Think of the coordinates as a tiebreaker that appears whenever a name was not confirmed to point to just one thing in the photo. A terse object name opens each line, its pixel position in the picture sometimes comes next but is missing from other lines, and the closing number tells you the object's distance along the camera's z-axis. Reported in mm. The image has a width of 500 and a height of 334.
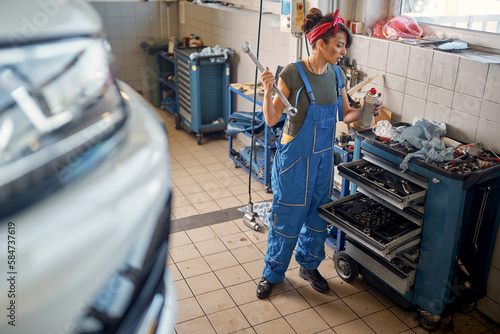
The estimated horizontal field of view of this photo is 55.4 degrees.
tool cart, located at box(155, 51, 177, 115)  6664
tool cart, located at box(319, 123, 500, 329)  2551
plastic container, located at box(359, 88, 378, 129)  2801
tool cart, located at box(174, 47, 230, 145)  5648
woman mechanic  2660
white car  412
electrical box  4004
